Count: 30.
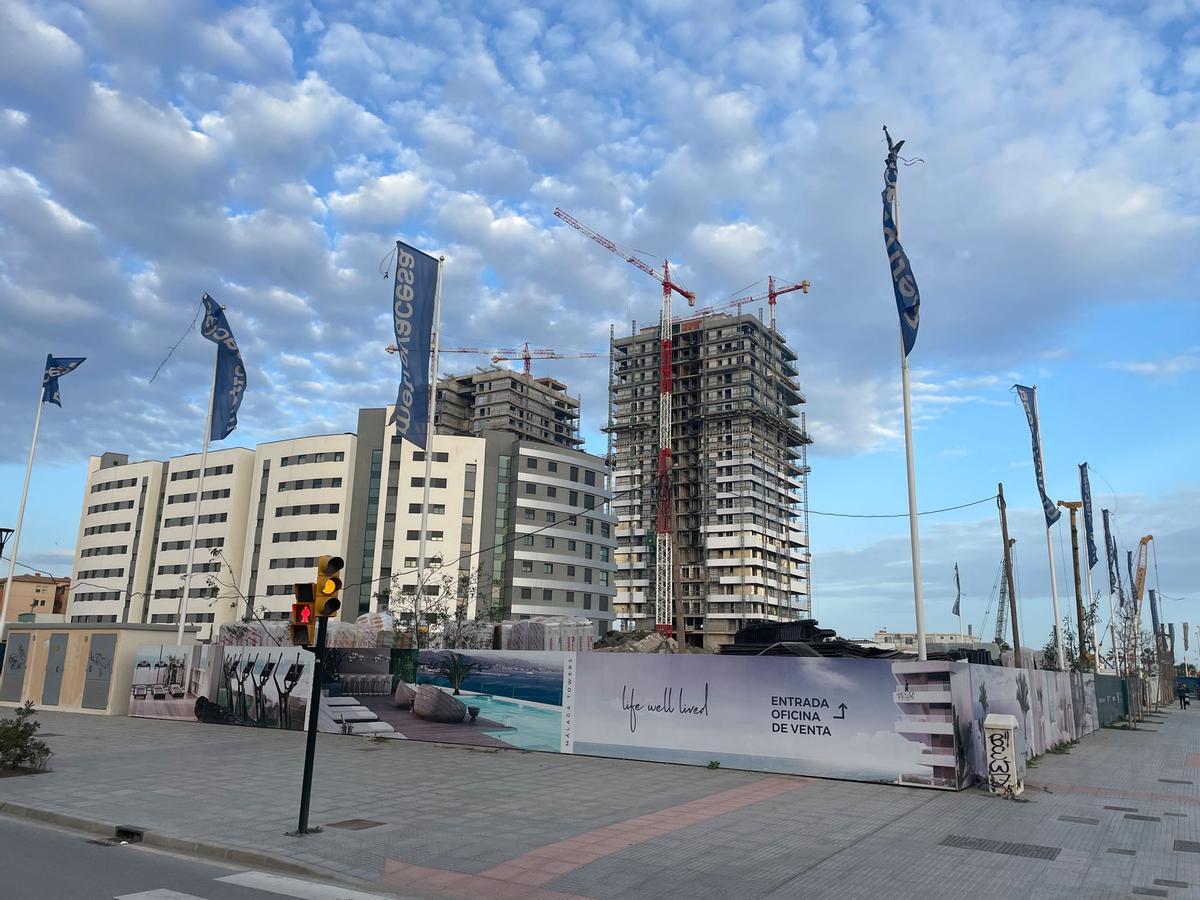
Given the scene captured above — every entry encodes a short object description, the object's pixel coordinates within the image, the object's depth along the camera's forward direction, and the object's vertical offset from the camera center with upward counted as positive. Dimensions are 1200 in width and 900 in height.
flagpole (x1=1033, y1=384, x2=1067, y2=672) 31.79 +1.59
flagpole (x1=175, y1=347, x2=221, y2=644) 32.16 +7.33
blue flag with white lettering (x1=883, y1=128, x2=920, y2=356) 17.94 +7.33
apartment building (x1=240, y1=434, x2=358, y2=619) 89.12 +11.28
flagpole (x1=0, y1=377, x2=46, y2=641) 37.03 +3.83
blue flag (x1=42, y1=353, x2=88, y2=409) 36.94 +10.55
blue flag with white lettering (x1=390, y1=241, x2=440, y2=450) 25.64 +9.03
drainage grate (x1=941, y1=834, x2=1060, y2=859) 10.53 -2.69
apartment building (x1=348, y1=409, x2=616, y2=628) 89.62 +11.46
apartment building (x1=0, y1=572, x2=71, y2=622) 132.43 +3.26
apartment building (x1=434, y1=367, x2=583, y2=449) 160.00 +42.78
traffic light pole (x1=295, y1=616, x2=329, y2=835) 10.81 -1.38
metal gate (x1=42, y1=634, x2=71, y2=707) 32.94 -2.14
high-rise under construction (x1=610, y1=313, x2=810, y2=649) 140.00 +27.31
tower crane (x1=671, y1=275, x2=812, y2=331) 166.12 +66.06
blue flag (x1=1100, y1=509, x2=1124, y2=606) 47.06 +5.04
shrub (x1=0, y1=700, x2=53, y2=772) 15.42 -2.44
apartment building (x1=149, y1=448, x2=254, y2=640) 92.88 +9.20
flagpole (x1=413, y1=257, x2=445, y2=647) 26.25 +7.21
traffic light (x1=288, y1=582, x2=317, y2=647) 10.84 +0.05
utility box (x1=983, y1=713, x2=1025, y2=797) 15.02 -2.11
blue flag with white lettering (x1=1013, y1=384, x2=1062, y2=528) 30.42 +7.07
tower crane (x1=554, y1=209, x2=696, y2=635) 134.00 +17.50
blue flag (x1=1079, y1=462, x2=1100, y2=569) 37.72 +6.06
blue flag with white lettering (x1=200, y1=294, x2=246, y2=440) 31.83 +9.33
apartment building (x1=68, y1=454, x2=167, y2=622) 104.06 +8.92
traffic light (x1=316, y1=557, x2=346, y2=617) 10.93 +0.44
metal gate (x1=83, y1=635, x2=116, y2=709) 31.27 -2.10
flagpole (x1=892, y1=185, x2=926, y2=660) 16.28 +2.31
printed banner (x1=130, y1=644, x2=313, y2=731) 25.88 -2.17
